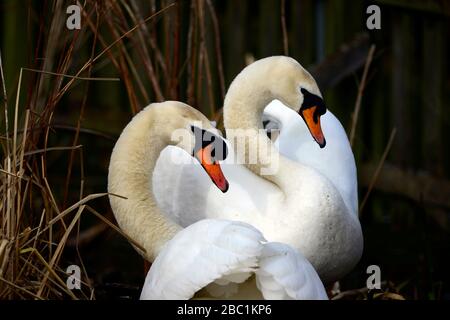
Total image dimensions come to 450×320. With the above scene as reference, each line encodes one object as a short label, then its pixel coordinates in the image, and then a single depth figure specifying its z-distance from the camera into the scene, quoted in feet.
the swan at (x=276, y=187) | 27.94
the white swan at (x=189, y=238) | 22.61
